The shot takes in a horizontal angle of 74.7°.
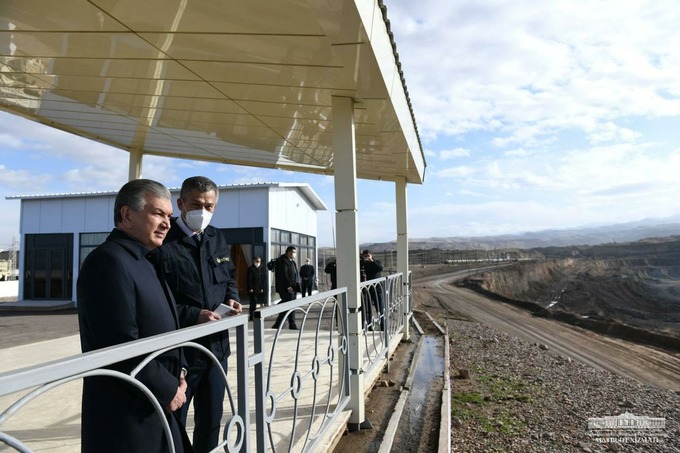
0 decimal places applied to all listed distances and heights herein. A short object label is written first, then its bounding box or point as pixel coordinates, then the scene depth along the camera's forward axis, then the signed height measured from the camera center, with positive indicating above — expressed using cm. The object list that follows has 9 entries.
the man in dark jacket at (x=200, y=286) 221 -16
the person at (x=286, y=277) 823 -44
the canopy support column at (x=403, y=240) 775 +19
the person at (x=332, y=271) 737 -32
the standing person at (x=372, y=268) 780 -29
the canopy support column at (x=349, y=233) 374 +16
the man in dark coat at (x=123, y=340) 146 -28
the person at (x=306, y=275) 1116 -57
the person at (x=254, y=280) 1076 -64
